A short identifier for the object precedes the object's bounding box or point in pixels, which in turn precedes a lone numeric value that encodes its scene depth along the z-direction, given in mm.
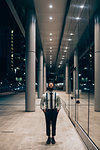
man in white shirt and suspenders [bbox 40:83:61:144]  5125
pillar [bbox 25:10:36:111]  11969
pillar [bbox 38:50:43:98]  24772
